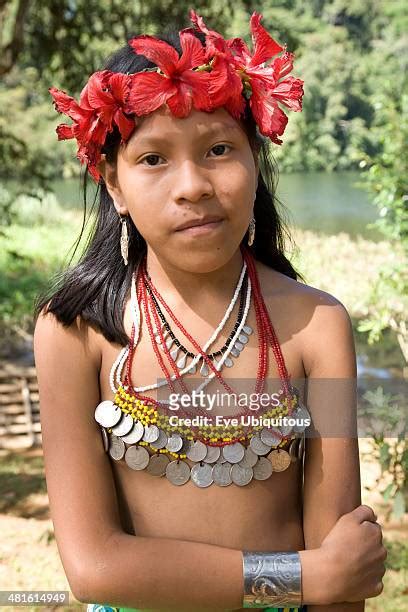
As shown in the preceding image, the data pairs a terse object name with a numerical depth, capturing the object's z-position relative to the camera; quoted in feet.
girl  4.18
